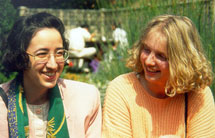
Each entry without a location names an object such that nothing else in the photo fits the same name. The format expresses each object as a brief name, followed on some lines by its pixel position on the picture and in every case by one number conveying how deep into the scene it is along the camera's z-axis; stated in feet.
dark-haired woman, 7.32
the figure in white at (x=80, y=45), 26.72
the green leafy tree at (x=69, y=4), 27.49
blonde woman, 8.09
